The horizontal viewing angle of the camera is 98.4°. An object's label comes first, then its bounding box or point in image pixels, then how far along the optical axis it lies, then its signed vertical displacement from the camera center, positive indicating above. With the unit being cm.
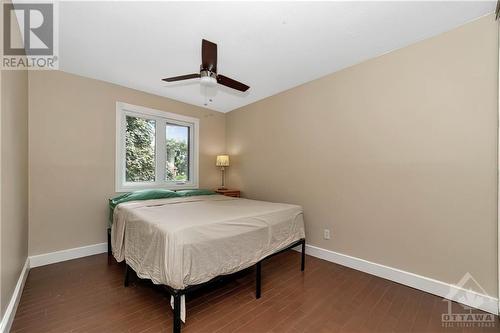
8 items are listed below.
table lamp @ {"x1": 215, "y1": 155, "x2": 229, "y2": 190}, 462 +10
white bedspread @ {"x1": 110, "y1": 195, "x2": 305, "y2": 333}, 160 -66
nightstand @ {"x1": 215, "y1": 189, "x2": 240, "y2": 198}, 432 -54
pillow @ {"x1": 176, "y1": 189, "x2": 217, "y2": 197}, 355 -46
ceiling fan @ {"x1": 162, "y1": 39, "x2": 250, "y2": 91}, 191 +96
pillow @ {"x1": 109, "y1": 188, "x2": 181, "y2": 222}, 296 -45
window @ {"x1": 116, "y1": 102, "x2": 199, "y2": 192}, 352 +30
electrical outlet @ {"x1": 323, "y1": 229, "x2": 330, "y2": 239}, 301 -94
